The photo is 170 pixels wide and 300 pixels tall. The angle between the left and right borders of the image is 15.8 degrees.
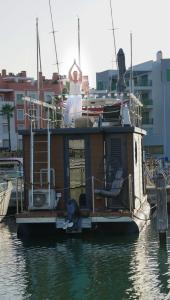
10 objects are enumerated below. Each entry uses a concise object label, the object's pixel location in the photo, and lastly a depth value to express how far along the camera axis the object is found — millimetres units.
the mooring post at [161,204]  19453
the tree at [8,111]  104250
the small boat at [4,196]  26969
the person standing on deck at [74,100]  23828
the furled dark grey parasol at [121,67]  25141
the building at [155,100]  89562
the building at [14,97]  106688
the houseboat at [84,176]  20844
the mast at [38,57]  25419
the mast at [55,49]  27906
